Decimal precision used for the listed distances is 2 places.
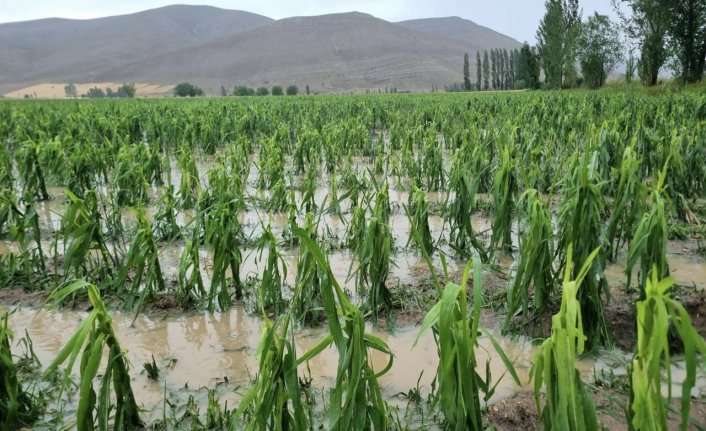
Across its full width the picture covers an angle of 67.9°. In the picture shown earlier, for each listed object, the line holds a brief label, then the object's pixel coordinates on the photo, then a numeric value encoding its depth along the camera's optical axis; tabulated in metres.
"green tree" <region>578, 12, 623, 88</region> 33.69
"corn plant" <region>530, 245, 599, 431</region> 1.36
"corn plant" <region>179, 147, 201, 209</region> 4.59
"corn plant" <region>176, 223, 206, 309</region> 3.09
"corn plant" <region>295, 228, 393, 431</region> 1.58
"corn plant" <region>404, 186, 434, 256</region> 3.55
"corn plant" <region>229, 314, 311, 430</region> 1.63
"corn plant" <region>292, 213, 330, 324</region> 2.87
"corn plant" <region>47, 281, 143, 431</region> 1.70
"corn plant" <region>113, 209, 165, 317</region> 3.03
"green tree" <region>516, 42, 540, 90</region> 44.80
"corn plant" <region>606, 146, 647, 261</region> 2.97
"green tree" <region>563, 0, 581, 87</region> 35.03
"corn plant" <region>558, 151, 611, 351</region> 2.55
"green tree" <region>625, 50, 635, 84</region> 24.88
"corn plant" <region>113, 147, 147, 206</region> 4.95
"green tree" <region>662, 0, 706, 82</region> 24.31
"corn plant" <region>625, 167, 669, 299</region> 2.36
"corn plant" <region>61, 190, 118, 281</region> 2.85
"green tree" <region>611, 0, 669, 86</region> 24.53
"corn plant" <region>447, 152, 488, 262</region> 3.65
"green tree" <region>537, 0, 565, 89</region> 37.62
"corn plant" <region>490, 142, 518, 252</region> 3.42
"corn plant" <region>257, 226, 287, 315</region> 2.83
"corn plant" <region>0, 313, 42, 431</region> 1.98
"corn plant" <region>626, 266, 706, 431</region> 1.18
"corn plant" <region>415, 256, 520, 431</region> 1.51
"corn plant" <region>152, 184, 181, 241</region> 3.86
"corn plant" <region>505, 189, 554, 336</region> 2.52
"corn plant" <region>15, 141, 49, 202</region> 5.43
